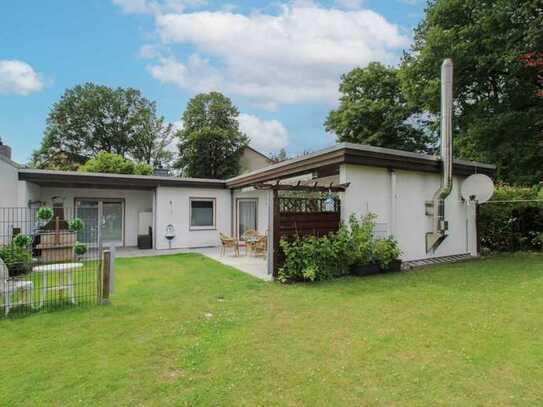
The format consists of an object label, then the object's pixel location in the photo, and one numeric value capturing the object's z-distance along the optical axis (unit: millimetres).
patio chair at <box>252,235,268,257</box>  9500
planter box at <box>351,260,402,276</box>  6961
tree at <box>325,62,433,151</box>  21328
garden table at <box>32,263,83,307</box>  4794
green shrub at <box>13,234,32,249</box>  4621
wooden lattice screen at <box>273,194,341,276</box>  6695
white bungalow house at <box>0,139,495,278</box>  7590
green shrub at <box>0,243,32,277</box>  6621
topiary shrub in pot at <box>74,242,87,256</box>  5072
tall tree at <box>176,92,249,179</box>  30359
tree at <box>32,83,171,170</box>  33375
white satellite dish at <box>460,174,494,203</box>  8961
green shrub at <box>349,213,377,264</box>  6938
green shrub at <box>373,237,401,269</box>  7152
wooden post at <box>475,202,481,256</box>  10070
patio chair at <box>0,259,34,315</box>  4523
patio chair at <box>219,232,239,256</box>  10109
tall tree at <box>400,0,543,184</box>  11586
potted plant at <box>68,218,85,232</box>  5043
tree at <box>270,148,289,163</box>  35625
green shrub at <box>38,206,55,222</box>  5145
